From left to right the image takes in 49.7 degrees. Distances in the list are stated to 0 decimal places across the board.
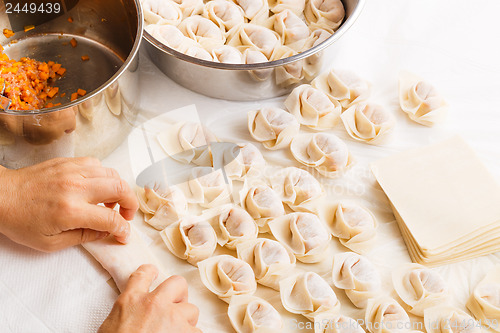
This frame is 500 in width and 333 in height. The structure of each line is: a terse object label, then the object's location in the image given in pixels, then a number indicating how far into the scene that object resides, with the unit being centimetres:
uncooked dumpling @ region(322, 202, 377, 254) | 97
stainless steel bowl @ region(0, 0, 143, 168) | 94
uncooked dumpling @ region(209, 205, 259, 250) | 95
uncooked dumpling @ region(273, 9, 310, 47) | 120
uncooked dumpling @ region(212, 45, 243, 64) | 113
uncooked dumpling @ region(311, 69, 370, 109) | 115
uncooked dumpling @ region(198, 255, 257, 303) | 89
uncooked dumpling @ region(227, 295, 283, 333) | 86
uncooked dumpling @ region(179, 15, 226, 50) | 117
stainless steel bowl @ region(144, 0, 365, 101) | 106
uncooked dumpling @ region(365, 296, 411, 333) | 87
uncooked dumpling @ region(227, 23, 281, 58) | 118
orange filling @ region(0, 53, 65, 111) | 107
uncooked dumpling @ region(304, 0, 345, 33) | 122
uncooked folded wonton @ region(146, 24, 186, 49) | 114
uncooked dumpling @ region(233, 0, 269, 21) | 124
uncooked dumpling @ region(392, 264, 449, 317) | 90
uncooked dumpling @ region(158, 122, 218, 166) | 105
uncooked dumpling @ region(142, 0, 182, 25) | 118
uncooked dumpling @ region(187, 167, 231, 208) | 100
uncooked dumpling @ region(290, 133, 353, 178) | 105
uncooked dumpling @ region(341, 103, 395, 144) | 111
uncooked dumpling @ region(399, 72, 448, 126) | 114
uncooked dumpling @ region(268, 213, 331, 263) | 94
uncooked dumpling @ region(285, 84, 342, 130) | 111
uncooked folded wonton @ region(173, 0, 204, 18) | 123
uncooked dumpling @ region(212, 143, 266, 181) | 103
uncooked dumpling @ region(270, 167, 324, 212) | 100
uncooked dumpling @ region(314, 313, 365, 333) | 85
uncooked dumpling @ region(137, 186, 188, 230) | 97
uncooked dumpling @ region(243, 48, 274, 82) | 108
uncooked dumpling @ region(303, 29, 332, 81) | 111
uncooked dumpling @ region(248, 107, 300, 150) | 108
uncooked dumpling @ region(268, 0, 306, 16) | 125
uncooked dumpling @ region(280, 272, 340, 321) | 88
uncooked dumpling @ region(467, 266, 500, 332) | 90
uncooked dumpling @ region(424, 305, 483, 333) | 87
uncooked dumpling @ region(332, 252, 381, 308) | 90
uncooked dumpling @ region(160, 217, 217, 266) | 93
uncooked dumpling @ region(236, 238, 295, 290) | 91
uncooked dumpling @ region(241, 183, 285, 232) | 98
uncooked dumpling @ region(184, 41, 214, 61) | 113
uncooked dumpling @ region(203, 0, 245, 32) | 122
